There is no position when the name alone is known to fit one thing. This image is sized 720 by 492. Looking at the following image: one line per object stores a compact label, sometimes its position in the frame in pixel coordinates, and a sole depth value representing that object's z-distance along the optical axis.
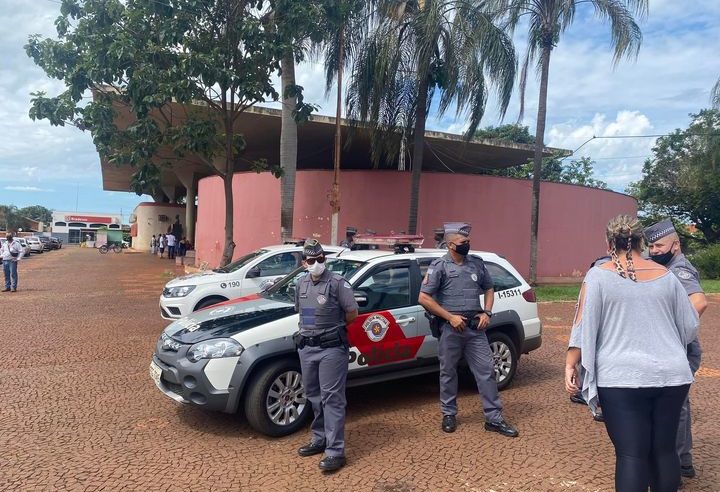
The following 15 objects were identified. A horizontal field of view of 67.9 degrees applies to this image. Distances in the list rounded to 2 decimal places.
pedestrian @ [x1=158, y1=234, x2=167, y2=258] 32.66
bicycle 41.31
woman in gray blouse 2.53
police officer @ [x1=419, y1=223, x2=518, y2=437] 4.47
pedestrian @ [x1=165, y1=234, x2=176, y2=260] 30.59
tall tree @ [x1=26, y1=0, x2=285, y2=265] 9.81
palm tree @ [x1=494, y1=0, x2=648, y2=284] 13.90
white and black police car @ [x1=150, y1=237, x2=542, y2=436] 4.29
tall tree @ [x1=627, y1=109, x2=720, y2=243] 31.29
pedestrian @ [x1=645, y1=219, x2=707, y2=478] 3.48
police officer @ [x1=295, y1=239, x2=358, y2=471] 3.88
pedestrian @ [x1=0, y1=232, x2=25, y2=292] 13.61
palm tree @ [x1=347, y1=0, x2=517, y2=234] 12.37
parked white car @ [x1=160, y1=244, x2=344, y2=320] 8.48
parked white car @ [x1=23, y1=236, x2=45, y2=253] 37.66
